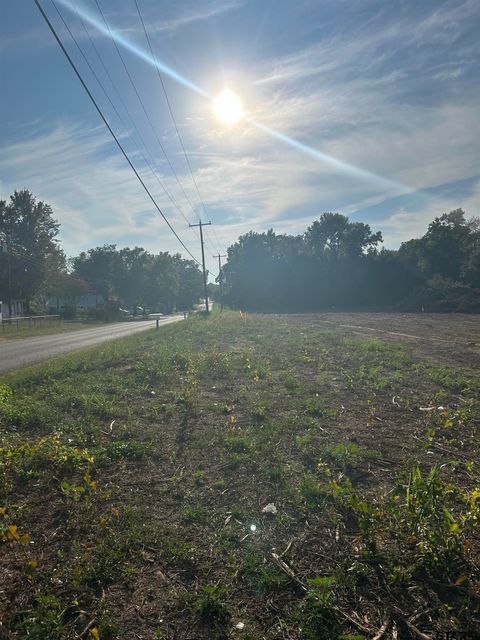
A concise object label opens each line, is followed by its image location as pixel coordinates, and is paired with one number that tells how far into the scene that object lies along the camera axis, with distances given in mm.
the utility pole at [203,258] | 52188
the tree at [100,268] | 102125
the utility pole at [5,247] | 51238
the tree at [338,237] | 82562
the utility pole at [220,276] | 91588
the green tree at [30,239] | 61544
